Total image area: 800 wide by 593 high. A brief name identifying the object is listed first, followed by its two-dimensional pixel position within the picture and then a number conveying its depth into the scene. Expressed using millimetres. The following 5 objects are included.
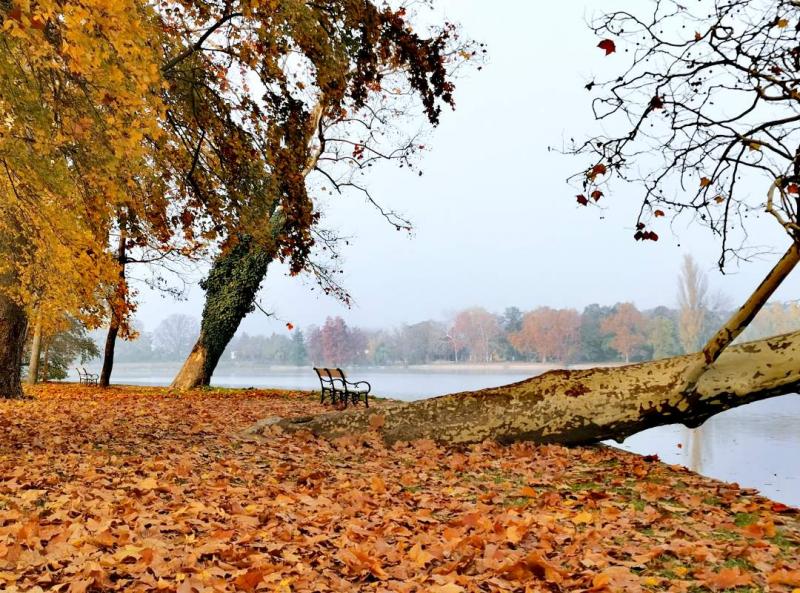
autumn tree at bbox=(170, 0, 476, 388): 9250
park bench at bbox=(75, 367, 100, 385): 22522
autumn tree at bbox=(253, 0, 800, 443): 7328
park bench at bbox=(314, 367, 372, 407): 13555
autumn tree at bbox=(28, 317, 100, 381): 25812
